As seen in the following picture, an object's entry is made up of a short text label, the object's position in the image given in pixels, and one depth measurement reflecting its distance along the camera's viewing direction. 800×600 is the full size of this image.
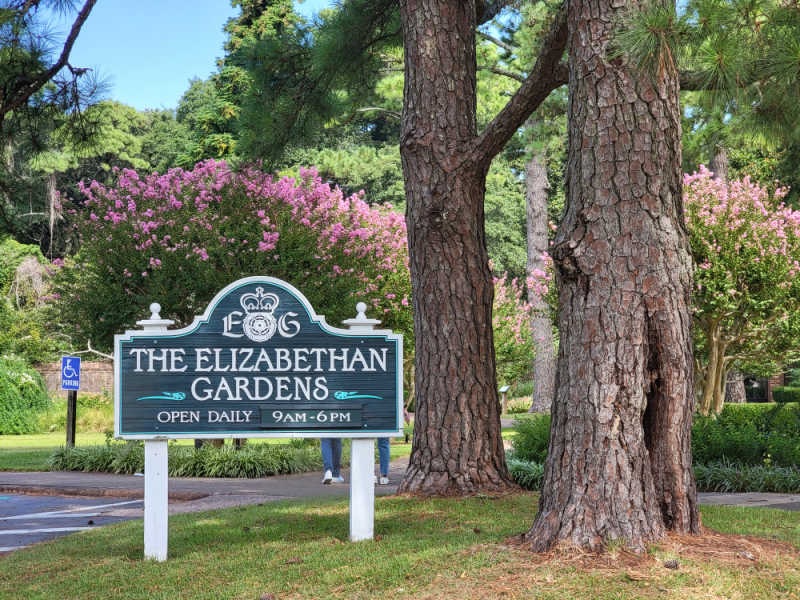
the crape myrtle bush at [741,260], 17.30
